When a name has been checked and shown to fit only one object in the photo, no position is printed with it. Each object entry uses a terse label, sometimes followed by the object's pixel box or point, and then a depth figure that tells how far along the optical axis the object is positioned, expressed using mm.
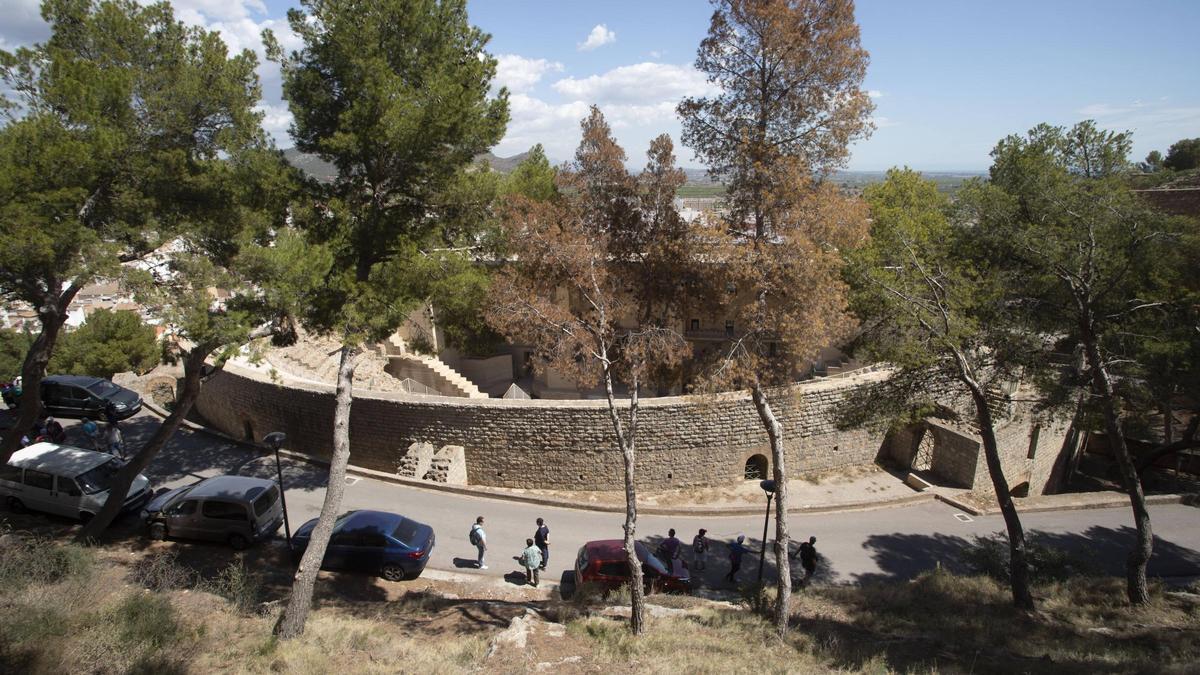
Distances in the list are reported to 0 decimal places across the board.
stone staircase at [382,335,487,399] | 22250
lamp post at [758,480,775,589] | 11207
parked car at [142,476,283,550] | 12219
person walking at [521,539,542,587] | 11773
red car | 11438
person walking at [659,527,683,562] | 12498
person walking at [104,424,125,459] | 16656
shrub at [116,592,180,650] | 7352
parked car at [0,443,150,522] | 12633
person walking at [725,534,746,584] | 12430
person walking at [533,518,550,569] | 12242
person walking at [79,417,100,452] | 16500
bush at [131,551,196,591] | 9938
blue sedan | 11594
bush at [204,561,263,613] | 9742
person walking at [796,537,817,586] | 12781
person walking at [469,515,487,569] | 12156
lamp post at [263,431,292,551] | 11490
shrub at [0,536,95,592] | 8547
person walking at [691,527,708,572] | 12875
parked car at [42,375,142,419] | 18875
